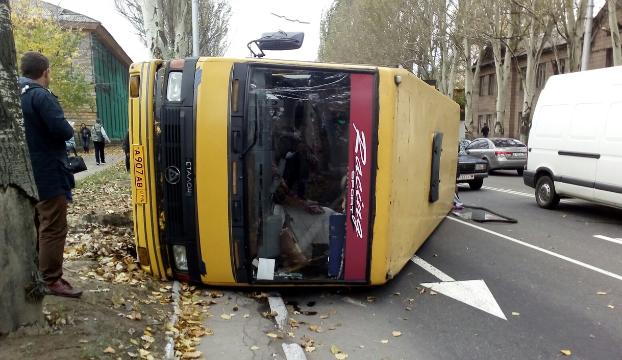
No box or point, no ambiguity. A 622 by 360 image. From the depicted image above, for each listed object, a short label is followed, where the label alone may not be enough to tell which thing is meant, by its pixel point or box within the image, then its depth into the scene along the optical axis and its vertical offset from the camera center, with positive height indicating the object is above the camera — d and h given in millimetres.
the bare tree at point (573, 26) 17094 +4122
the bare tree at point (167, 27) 11625 +2811
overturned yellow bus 4227 -337
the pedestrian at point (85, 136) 22644 -296
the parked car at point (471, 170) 13336 -984
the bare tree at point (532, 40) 17375 +4226
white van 8125 -59
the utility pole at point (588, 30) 16000 +3709
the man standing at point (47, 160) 3549 -240
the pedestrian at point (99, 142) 17953 -455
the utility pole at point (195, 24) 14539 +3504
